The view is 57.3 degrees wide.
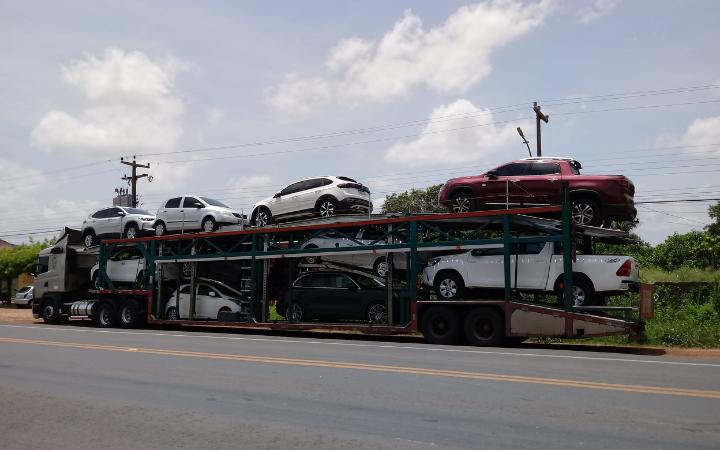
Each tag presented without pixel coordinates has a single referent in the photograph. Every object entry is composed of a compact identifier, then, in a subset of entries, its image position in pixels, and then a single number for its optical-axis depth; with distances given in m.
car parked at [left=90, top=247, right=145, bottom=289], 21.05
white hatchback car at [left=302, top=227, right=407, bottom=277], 15.73
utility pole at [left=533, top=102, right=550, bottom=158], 28.78
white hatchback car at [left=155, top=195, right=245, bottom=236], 19.83
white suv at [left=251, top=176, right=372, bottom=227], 17.89
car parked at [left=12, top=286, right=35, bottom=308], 37.19
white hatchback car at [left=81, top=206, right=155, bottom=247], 21.70
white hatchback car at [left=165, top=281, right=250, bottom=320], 18.38
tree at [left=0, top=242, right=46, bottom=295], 41.50
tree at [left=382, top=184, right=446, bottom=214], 42.09
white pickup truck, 13.24
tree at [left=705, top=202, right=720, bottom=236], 47.94
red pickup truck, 14.28
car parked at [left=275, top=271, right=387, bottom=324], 15.80
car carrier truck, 13.27
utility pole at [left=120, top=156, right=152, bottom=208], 43.22
